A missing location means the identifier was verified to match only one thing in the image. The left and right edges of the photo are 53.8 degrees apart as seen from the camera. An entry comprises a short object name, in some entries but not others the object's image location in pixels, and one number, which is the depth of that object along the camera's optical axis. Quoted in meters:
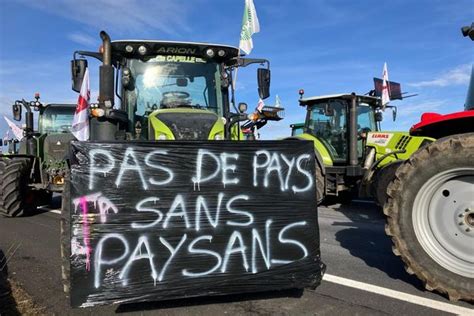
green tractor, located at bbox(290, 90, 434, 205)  9.30
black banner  3.25
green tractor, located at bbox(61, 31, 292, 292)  6.02
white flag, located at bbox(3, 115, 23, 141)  11.79
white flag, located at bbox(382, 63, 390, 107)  11.47
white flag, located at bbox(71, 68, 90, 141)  6.37
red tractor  3.65
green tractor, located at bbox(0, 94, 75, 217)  9.05
